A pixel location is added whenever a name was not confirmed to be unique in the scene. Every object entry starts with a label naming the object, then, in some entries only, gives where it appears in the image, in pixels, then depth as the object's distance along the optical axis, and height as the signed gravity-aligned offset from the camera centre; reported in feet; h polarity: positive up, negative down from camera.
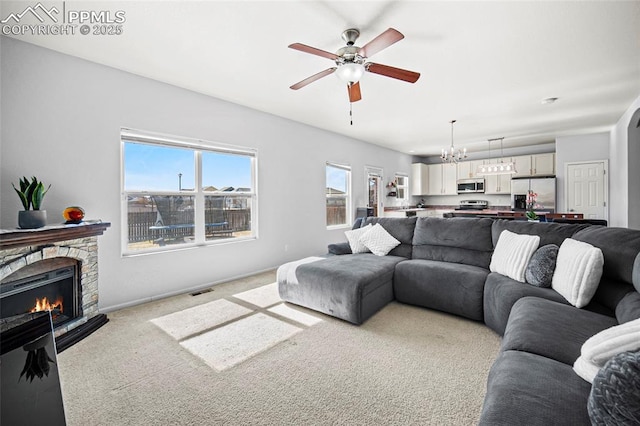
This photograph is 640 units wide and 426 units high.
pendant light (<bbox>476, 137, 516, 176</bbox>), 19.44 +2.65
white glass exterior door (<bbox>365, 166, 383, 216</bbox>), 24.15 +1.67
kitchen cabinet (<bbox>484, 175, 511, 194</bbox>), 25.20 +2.09
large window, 10.72 +0.76
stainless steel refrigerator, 21.98 +1.37
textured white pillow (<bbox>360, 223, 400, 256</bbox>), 12.03 -1.44
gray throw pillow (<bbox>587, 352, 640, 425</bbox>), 2.25 -1.58
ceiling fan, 7.38 +3.97
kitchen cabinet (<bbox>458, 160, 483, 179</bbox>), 27.25 +3.80
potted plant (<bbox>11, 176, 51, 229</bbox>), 7.41 +0.17
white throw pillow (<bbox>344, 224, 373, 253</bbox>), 12.53 -1.40
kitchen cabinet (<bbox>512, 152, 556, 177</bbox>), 23.08 +3.55
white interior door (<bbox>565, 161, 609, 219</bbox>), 20.22 +1.29
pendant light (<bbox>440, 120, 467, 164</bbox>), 26.76 +5.26
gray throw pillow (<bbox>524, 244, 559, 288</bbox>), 7.34 -1.61
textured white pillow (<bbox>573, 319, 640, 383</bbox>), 2.81 -1.51
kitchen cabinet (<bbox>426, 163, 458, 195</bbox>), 28.58 +2.96
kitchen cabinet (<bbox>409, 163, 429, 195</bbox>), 29.40 +3.02
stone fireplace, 7.06 -1.82
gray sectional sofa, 3.42 -2.21
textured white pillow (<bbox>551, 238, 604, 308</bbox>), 6.13 -1.52
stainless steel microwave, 26.61 +2.09
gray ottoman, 8.57 -2.55
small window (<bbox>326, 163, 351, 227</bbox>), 19.77 +1.05
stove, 27.04 +0.22
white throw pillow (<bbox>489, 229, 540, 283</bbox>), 7.98 -1.41
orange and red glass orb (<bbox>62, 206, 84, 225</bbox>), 8.26 -0.13
